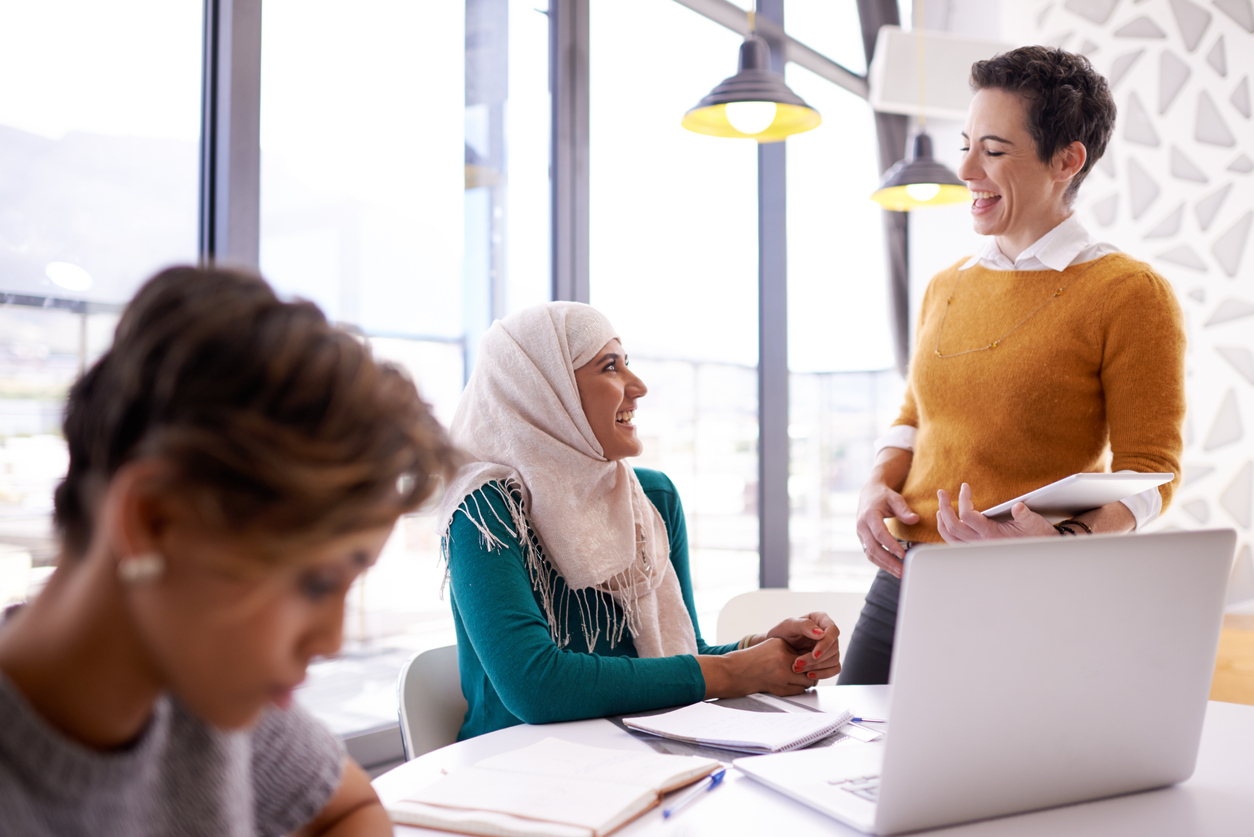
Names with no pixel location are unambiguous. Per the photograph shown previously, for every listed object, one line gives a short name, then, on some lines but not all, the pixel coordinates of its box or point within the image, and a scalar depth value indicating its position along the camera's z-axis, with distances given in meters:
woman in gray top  0.52
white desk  0.85
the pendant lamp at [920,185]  3.36
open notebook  0.83
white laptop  0.75
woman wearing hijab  1.27
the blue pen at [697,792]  0.88
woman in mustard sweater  1.46
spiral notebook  1.08
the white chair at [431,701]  1.36
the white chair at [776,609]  1.97
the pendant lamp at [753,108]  2.32
